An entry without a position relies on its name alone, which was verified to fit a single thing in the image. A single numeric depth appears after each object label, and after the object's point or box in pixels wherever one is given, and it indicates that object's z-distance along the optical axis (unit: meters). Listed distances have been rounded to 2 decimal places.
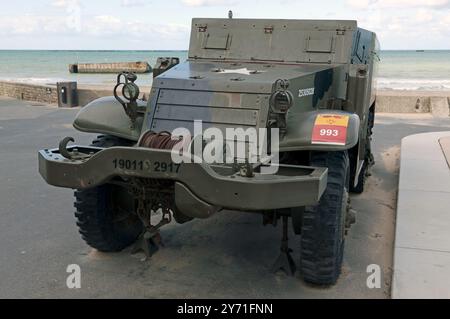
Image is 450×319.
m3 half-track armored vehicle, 3.19
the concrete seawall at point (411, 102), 14.27
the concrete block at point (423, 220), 4.44
